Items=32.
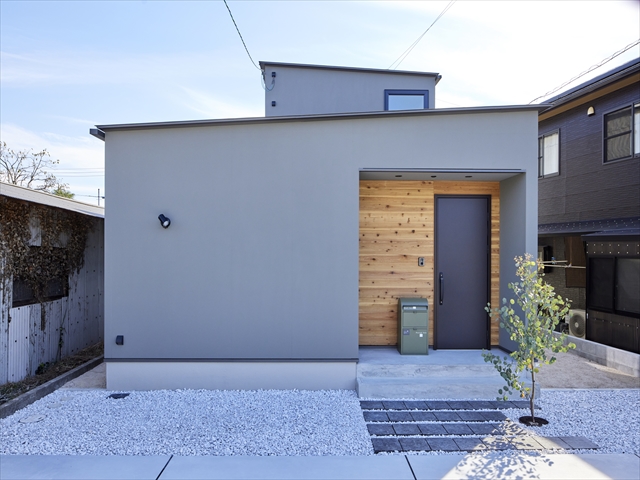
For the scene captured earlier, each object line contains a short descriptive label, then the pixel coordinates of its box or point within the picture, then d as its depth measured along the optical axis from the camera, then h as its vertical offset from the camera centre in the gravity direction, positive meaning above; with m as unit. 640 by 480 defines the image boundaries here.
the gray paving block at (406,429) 3.95 -1.82
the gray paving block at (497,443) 3.63 -1.80
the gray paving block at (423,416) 4.25 -1.82
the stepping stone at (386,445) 3.61 -1.81
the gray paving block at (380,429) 3.94 -1.82
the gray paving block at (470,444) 3.62 -1.80
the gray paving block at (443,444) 3.62 -1.80
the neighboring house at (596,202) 6.96 +0.91
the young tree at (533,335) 4.17 -0.93
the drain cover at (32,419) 4.20 -1.84
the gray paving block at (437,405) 4.57 -1.83
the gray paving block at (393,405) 4.56 -1.82
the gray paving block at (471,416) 4.26 -1.82
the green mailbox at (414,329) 5.58 -1.16
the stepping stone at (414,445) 3.61 -1.81
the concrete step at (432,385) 4.85 -1.67
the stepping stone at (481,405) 4.59 -1.83
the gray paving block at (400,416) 4.25 -1.82
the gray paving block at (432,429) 3.94 -1.82
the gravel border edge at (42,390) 4.39 -1.80
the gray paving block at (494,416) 4.28 -1.82
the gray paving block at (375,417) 4.24 -1.82
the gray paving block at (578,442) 3.68 -1.81
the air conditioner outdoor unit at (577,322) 8.00 -1.55
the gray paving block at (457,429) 3.94 -1.82
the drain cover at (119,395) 4.92 -1.85
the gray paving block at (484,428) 3.96 -1.82
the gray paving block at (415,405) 4.57 -1.83
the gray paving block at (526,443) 3.63 -1.80
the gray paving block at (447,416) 4.24 -1.82
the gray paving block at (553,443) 3.64 -1.80
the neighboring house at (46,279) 5.13 -0.58
